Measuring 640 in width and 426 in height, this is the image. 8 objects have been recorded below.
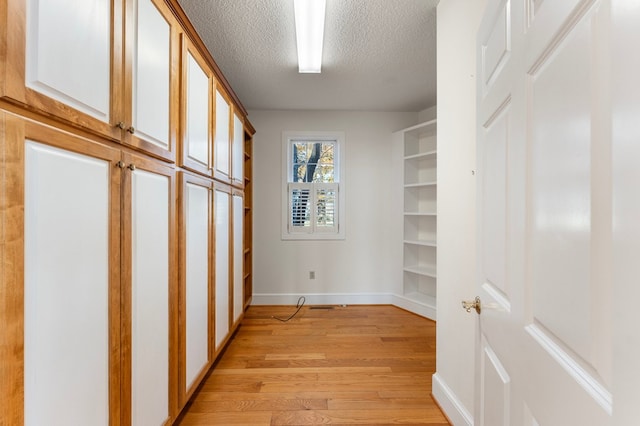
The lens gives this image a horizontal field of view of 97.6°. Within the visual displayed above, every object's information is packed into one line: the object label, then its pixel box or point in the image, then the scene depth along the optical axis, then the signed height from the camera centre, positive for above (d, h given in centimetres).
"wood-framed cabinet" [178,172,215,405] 154 -43
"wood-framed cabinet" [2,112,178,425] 71 -21
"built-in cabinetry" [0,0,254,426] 69 +0
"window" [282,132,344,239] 371 +36
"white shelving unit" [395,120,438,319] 346 +1
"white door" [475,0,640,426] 41 -1
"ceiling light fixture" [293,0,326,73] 174 +128
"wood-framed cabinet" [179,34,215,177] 155 +62
